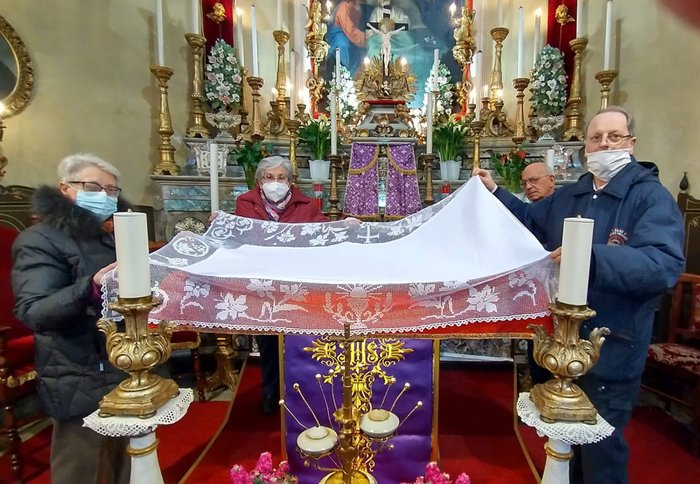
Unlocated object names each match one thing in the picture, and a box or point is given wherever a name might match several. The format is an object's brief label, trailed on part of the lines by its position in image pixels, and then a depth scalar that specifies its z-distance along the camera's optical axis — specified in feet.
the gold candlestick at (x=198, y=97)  12.80
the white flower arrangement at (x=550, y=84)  12.83
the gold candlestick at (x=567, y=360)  2.55
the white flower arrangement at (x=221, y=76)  13.05
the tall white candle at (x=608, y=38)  11.28
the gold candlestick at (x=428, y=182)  11.30
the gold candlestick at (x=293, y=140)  11.52
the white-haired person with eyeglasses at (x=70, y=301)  4.58
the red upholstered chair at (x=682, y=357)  8.27
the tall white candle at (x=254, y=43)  12.14
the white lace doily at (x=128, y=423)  2.60
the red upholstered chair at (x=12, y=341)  6.84
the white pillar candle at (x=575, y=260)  2.51
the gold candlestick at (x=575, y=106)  12.52
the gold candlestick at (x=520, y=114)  12.47
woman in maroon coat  7.98
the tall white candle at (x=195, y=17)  12.47
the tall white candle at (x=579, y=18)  13.01
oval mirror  10.03
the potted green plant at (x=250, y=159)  11.35
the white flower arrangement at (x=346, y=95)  14.21
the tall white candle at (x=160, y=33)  11.41
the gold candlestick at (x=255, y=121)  11.89
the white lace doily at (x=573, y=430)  2.54
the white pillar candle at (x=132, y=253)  2.52
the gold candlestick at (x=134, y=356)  2.60
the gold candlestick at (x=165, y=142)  11.92
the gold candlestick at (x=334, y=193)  10.69
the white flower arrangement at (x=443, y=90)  14.28
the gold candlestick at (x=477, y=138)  11.62
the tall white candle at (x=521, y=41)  12.66
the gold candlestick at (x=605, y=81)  11.20
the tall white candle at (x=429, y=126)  10.46
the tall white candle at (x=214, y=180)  6.67
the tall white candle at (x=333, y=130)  10.67
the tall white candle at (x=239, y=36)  13.48
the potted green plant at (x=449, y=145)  12.20
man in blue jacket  4.15
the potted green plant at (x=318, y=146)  12.05
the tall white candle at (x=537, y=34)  13.53
